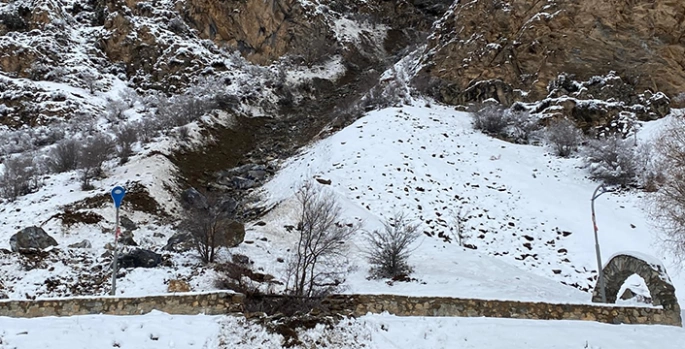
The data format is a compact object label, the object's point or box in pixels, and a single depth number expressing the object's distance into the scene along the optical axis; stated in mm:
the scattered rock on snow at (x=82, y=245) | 18391
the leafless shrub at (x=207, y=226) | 17844
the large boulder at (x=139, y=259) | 16719
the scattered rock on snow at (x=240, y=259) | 17870
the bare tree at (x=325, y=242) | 16250
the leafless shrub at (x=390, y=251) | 17875
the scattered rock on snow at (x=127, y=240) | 19109
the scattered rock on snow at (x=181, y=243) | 18578
